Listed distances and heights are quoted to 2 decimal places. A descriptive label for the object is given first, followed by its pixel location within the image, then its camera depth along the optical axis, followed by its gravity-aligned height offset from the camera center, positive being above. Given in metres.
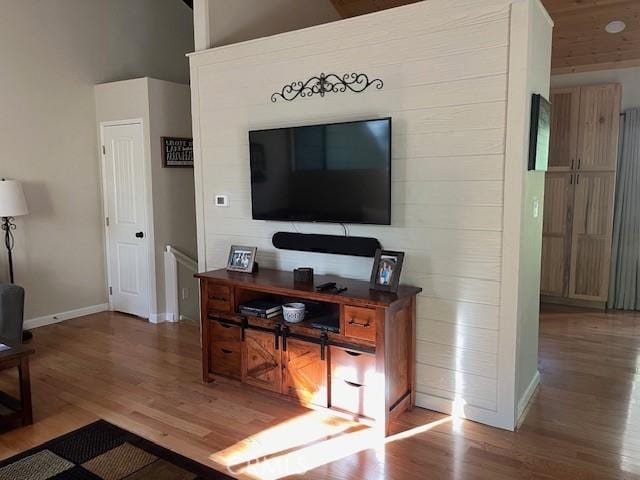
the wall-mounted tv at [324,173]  2.97 +0.11
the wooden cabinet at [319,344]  2.75 -0.92
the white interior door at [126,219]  4.96 -0.29
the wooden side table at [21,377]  2.80 -1.06
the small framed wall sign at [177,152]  4.92 +0.38
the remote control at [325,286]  2.93 -0.56
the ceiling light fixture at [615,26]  4.52 +1.47
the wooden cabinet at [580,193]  5.05 -0.04
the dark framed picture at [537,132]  2.71 +0.31
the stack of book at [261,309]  3.18 -0.76
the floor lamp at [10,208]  4.25 -0.15
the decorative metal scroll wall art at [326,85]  3.05 +0.65
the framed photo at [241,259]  3.47 -0.48
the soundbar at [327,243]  3.10 -0.35
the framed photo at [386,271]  2.84 -0.46
